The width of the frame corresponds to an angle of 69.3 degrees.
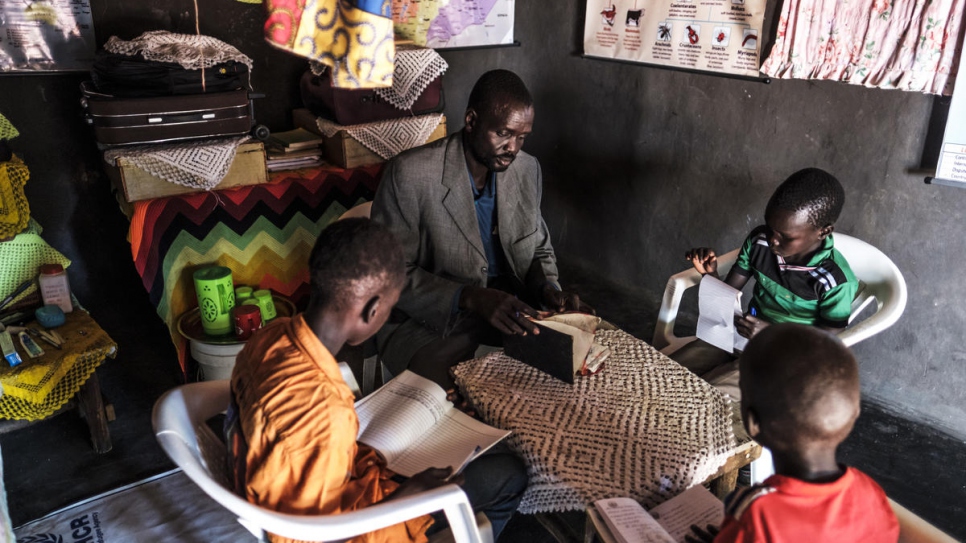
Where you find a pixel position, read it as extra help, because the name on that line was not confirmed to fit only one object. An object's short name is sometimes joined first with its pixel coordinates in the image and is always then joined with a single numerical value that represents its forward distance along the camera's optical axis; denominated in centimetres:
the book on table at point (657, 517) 140
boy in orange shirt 134
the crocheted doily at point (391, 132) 353
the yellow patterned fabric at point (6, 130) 278
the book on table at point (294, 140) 355
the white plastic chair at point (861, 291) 222
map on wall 406
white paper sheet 220
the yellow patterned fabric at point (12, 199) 277
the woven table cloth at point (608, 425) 157
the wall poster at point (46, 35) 308
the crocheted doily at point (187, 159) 297
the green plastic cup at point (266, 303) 317
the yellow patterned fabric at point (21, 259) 286
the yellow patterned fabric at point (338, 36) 181
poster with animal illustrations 320
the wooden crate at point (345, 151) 352
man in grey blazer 233
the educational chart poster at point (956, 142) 250
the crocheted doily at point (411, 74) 352
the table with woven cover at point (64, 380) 258
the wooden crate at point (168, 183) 298
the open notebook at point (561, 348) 181
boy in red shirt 124
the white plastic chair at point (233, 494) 129
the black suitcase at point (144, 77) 286
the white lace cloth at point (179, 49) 289
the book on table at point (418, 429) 168
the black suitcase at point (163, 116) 288
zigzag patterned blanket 306
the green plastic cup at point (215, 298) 300
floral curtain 252
